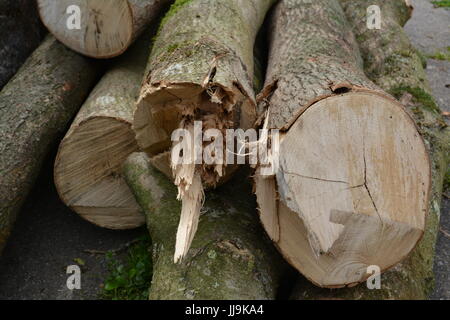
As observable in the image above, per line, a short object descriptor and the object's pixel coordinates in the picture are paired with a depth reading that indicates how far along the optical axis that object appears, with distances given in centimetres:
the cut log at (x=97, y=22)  308
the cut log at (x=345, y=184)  204
